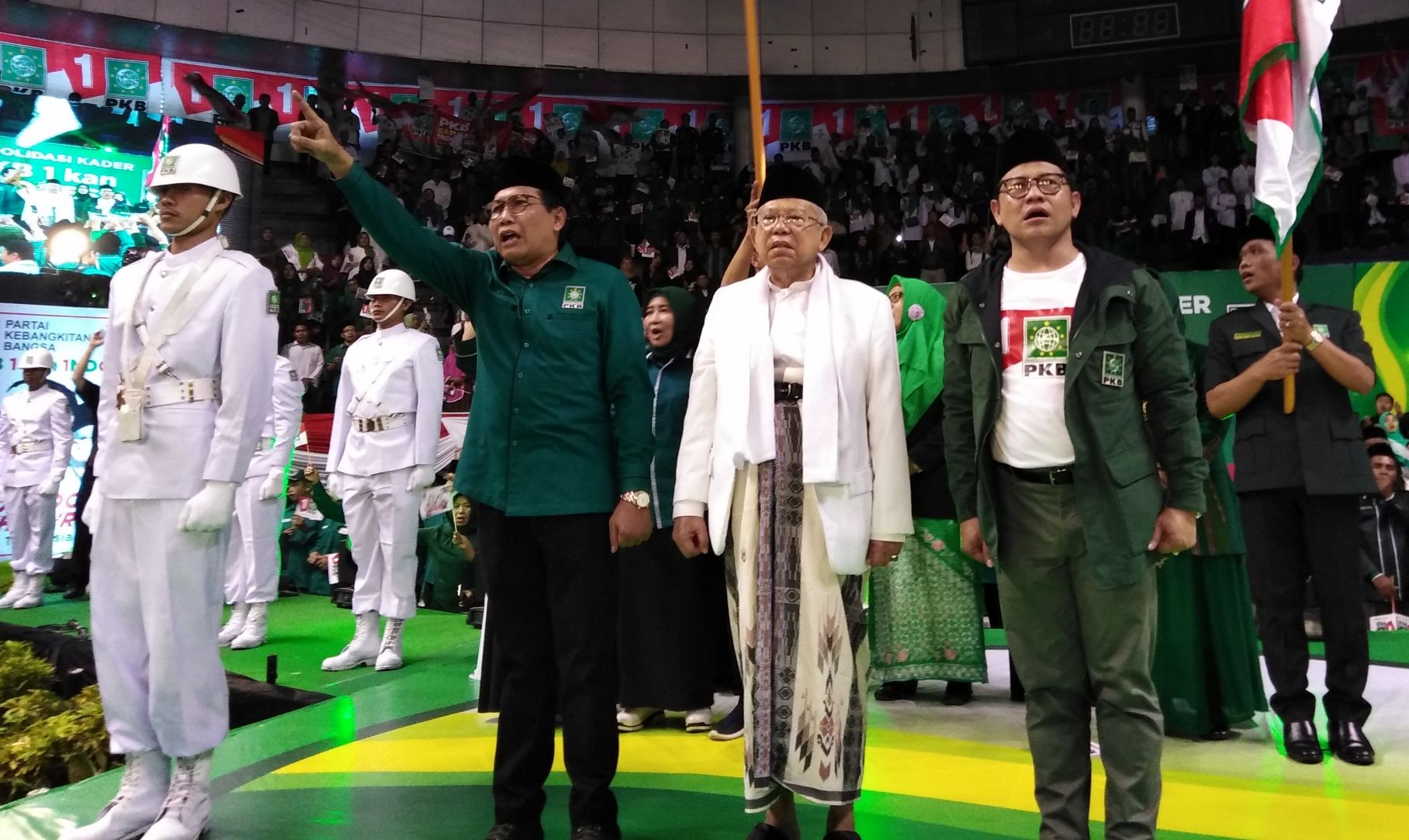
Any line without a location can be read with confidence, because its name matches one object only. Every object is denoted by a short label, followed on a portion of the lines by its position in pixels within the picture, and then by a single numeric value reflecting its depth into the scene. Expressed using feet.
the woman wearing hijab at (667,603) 14.67
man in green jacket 8.89
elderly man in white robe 9.61
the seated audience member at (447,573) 27.86
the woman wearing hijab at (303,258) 47.44
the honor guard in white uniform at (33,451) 29.73
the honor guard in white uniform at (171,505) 10.42
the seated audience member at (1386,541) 23.91
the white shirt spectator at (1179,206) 47.52
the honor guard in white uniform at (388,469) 19.94
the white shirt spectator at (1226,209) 47.11
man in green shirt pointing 10.10
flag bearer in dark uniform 12.71
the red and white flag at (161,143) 47.06
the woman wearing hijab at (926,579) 15.62
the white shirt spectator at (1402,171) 44.04
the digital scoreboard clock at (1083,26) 45.85
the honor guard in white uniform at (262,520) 22.33
